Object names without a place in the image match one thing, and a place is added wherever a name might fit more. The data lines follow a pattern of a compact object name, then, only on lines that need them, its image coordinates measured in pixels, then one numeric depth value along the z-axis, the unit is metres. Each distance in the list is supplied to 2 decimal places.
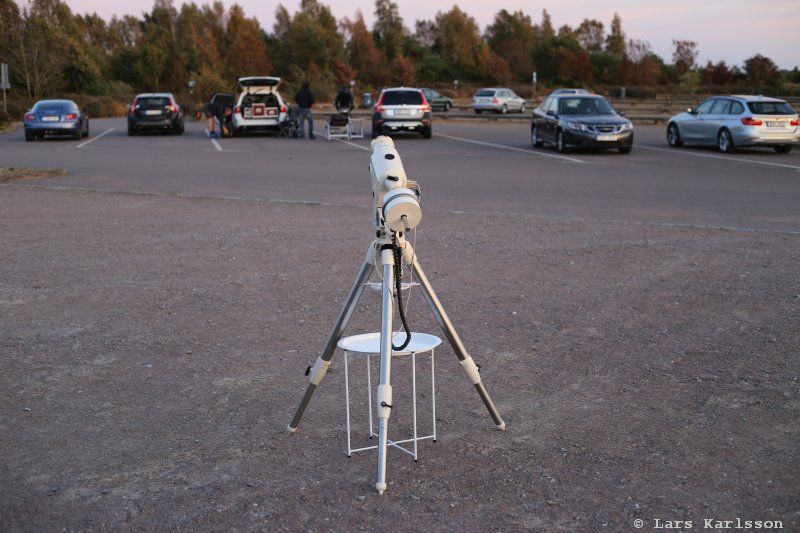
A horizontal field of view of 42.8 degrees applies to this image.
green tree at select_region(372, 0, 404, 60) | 122.38
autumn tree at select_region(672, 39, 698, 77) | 99.31
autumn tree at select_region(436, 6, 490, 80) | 114.12
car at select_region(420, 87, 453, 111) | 60.09
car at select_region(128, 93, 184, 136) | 34.66
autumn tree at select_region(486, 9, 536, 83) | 113.69
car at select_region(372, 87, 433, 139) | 32.03
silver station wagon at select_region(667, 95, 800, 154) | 24.34
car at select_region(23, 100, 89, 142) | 31.95
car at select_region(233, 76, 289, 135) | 32.62
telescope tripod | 4.31
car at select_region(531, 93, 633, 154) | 24.39
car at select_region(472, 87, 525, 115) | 55.41
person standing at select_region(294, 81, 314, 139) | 30.88
